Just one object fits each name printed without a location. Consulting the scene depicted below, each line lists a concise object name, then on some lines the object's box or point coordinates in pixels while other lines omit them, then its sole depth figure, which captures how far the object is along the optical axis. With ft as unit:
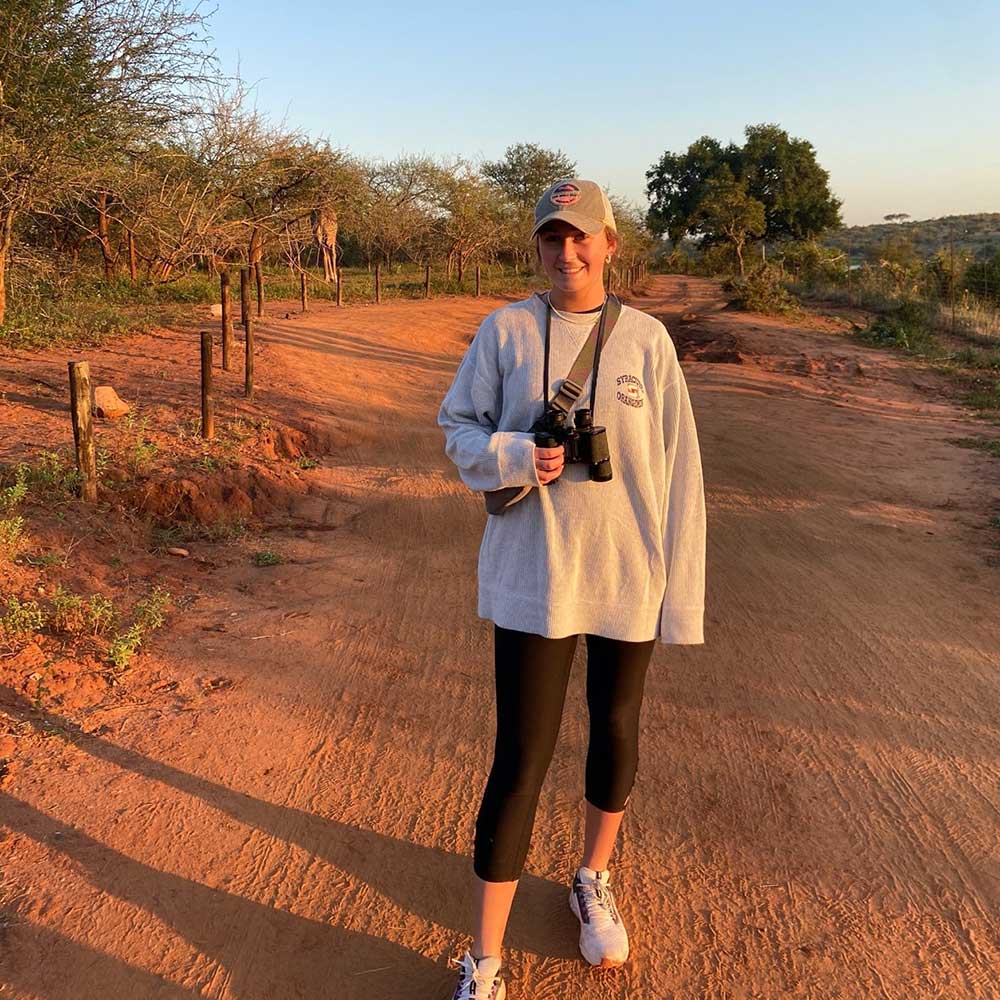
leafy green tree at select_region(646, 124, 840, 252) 134.92
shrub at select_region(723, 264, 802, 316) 65.16
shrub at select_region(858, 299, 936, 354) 48.47
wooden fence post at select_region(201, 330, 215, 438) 21.76
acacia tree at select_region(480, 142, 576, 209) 147.02
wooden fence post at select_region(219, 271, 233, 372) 29.50
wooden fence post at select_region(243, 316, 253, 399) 26.96
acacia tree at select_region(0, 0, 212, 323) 26.99
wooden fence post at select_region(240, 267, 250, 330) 29.86
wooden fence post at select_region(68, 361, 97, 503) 15.90
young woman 5.82
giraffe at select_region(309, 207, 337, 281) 84.43
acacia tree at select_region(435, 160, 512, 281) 101.60
